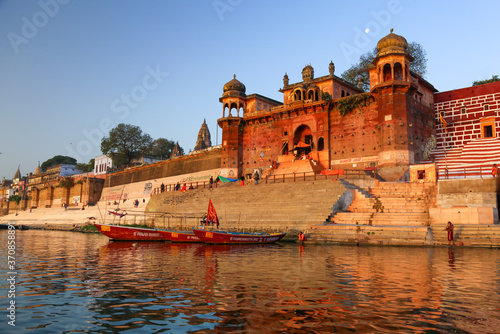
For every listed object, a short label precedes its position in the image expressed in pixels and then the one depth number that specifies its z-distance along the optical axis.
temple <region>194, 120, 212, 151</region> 73.56
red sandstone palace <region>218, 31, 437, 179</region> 28.45
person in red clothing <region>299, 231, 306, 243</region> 19.66
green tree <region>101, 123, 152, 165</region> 56.69
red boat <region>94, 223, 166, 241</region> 23.12
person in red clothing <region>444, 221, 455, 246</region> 16.78
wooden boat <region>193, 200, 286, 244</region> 19.52
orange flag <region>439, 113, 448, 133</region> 32.06
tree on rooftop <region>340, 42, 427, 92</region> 41.22
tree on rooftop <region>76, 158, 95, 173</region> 81.68
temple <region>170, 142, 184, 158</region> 71.59
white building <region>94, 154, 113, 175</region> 65.19
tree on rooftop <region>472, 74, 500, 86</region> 38.94
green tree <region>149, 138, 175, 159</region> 80.12
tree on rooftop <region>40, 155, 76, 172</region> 108.75
